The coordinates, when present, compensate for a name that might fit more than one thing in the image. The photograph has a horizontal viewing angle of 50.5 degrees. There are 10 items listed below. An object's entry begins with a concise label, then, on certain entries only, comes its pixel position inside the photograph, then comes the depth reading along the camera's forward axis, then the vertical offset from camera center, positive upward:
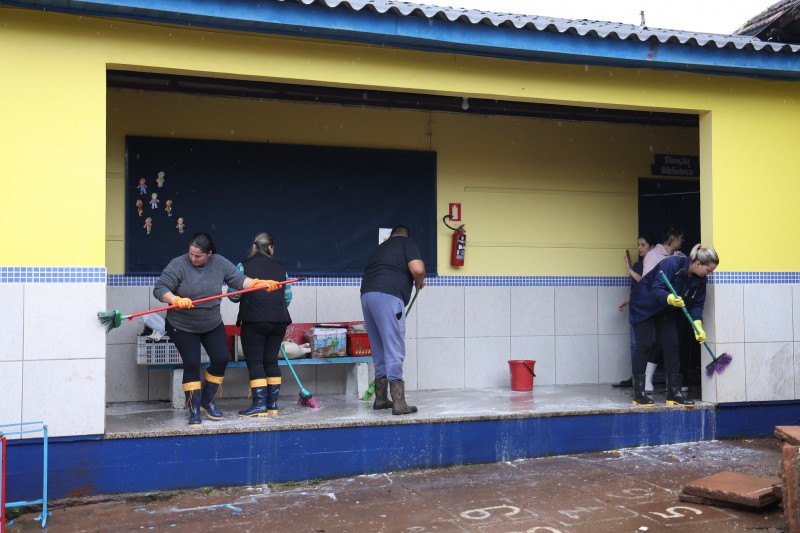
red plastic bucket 8.99 -0.90
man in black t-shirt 7.45 -0.12
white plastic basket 7.77 -0.57
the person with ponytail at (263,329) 7.25 -0.35
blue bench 7.78 -0.84
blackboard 8.34 +0.93
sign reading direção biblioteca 10.29 +1.50
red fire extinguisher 9.31 +0.45
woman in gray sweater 6.83 -0.18
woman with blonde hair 7.95 -0.19
